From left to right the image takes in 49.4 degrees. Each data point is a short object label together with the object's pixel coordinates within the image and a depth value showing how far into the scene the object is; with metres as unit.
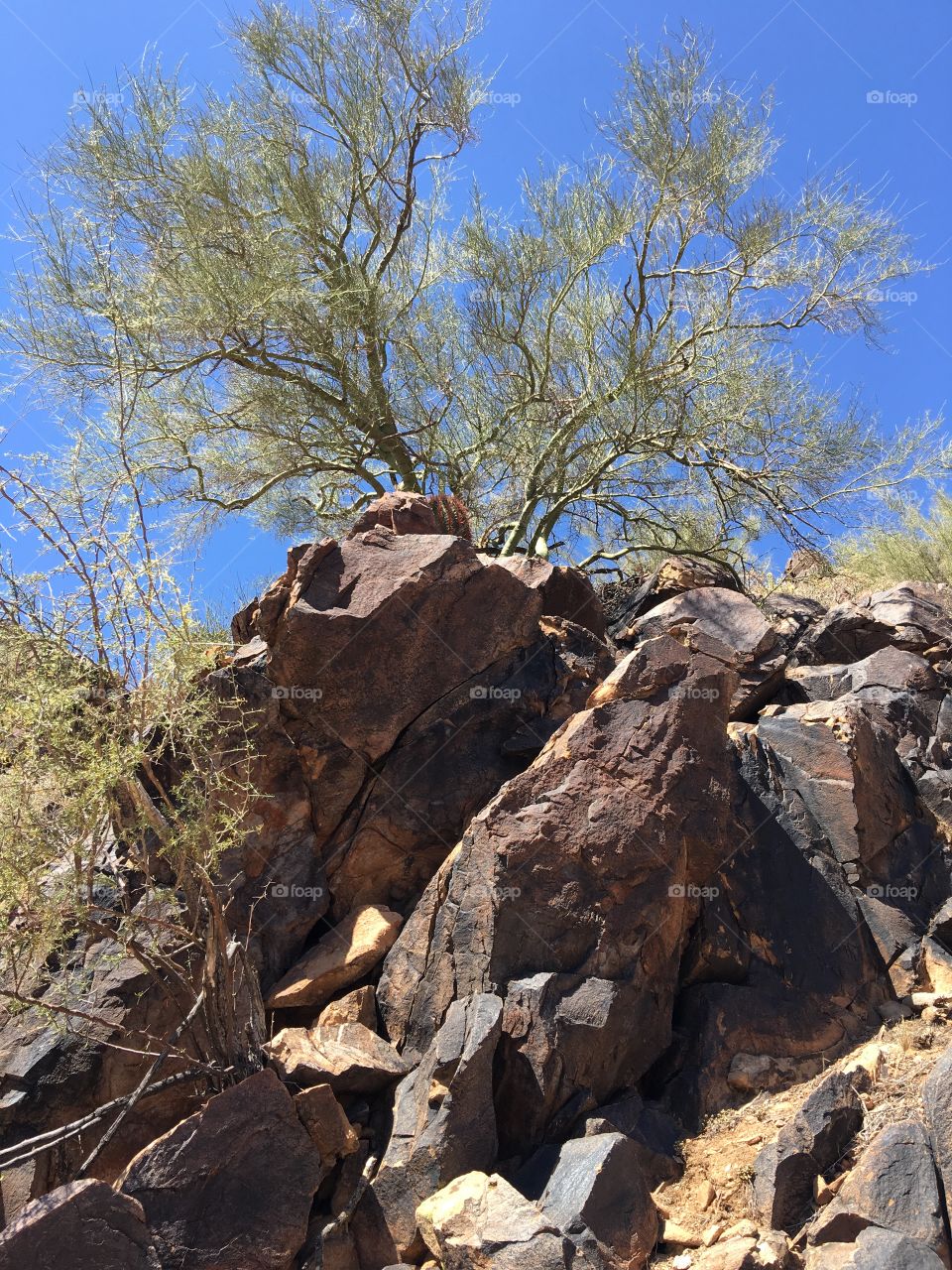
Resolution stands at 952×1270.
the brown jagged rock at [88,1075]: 5.75
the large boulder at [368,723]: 7.12
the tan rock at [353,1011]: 6.22
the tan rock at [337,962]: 6.49
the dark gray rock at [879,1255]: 3.97
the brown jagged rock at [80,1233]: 4.54
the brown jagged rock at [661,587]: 10.15
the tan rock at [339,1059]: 5.69
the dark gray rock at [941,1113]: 4.37
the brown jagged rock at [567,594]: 8.48
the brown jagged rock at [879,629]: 9.20
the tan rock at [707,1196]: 5.00
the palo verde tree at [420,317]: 11.09
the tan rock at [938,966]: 6.25
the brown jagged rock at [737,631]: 8.48
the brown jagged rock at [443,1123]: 5.18
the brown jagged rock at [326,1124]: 5.47
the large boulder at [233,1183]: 4.93
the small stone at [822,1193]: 4.67
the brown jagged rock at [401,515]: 8.29
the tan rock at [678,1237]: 4.80
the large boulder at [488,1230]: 4.41
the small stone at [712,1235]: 4.75
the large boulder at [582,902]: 5.58
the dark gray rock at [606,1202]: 4.69
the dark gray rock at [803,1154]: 4.74
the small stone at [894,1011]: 6.10
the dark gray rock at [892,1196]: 4.21
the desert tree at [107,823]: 5.48
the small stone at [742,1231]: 4.66
